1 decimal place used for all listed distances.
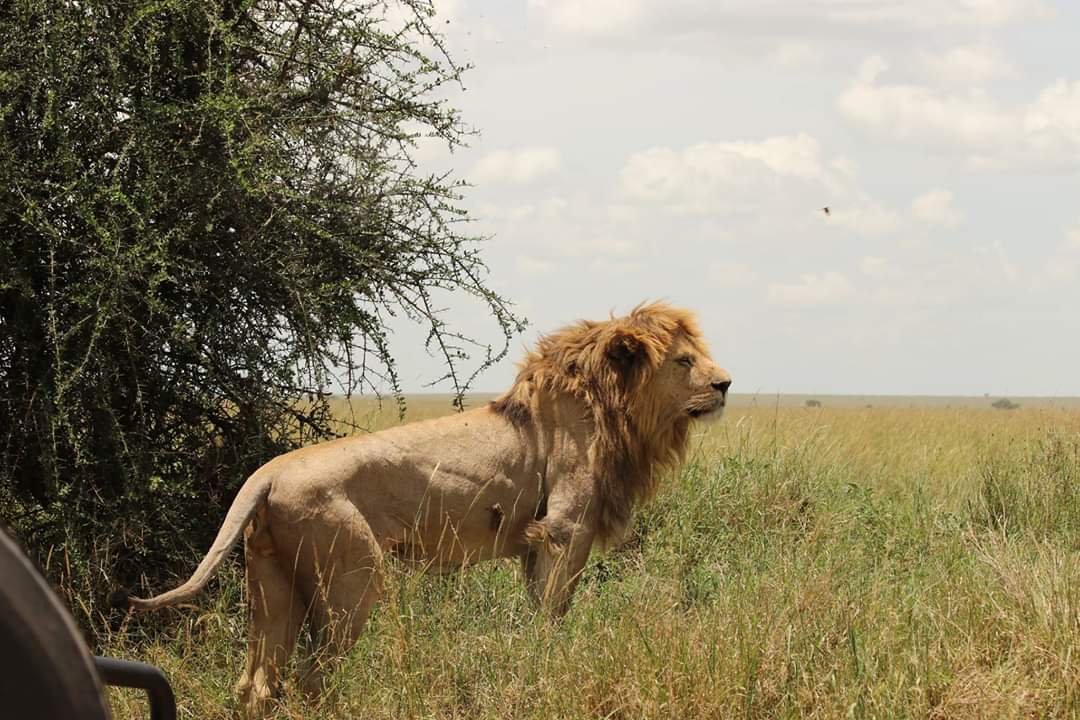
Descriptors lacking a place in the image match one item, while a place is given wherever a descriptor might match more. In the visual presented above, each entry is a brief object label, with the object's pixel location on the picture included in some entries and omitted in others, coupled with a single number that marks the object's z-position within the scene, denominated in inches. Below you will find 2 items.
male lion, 379.2
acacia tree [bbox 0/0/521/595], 501.4
